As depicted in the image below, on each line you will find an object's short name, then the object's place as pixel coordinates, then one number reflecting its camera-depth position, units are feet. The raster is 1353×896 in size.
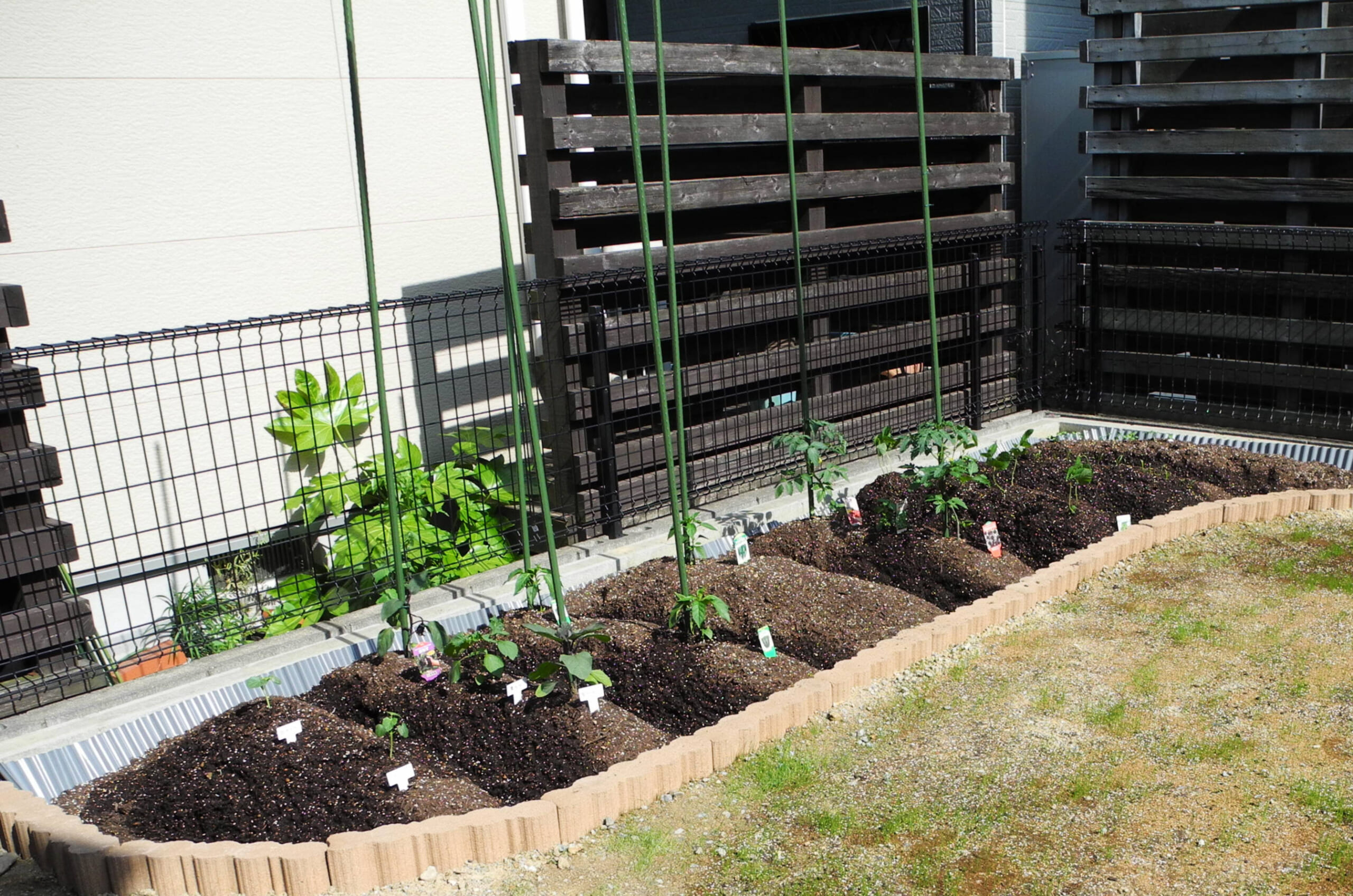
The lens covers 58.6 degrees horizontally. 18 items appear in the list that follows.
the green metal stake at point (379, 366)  13.34
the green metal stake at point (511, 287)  13.48
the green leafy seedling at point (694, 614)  14.87
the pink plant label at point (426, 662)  14.06
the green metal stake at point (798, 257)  19.24
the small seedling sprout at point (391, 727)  12.98
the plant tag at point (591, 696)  13.43
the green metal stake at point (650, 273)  14.93
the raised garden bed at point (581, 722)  11.41
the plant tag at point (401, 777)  12.05
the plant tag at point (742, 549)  17.67
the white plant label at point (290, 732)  12.83
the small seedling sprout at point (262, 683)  13.16
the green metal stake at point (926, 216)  19.81
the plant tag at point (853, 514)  19.42
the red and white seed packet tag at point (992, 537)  18.16
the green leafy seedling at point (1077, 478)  20.03
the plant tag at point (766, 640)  14.92
